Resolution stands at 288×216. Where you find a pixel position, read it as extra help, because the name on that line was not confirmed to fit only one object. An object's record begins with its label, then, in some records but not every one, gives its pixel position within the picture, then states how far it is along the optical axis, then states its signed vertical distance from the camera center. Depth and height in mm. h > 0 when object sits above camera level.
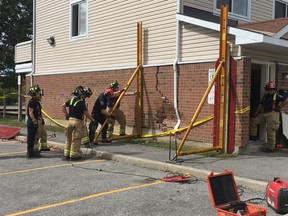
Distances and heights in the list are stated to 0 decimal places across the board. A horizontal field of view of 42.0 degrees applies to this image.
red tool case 4605 -1350
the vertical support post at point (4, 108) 21694 -960
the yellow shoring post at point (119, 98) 11353 -121
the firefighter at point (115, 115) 11789 -674
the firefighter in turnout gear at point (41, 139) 10172 -1298
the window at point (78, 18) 14859 +3033
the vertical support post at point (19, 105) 19609 -723
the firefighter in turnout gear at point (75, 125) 9391 -804
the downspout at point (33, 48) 17781 +2096
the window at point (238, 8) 12461 +3021
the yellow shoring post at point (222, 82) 9211 +363
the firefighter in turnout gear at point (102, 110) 11430 -498
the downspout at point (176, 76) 10875 +563
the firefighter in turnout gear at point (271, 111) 9938 -358
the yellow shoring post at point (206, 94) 8727 +36
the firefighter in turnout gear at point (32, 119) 9797 -713
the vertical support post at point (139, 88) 11945 +209
